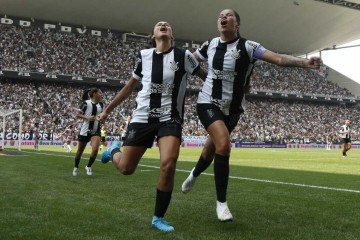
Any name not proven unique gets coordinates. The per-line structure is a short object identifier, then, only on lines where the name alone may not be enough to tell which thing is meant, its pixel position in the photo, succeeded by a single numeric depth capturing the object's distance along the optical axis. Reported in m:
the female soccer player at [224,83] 5.42
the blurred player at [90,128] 11.16
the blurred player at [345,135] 25.52
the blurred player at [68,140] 28.58
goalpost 23.05
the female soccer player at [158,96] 5.19
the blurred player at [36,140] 29.44
